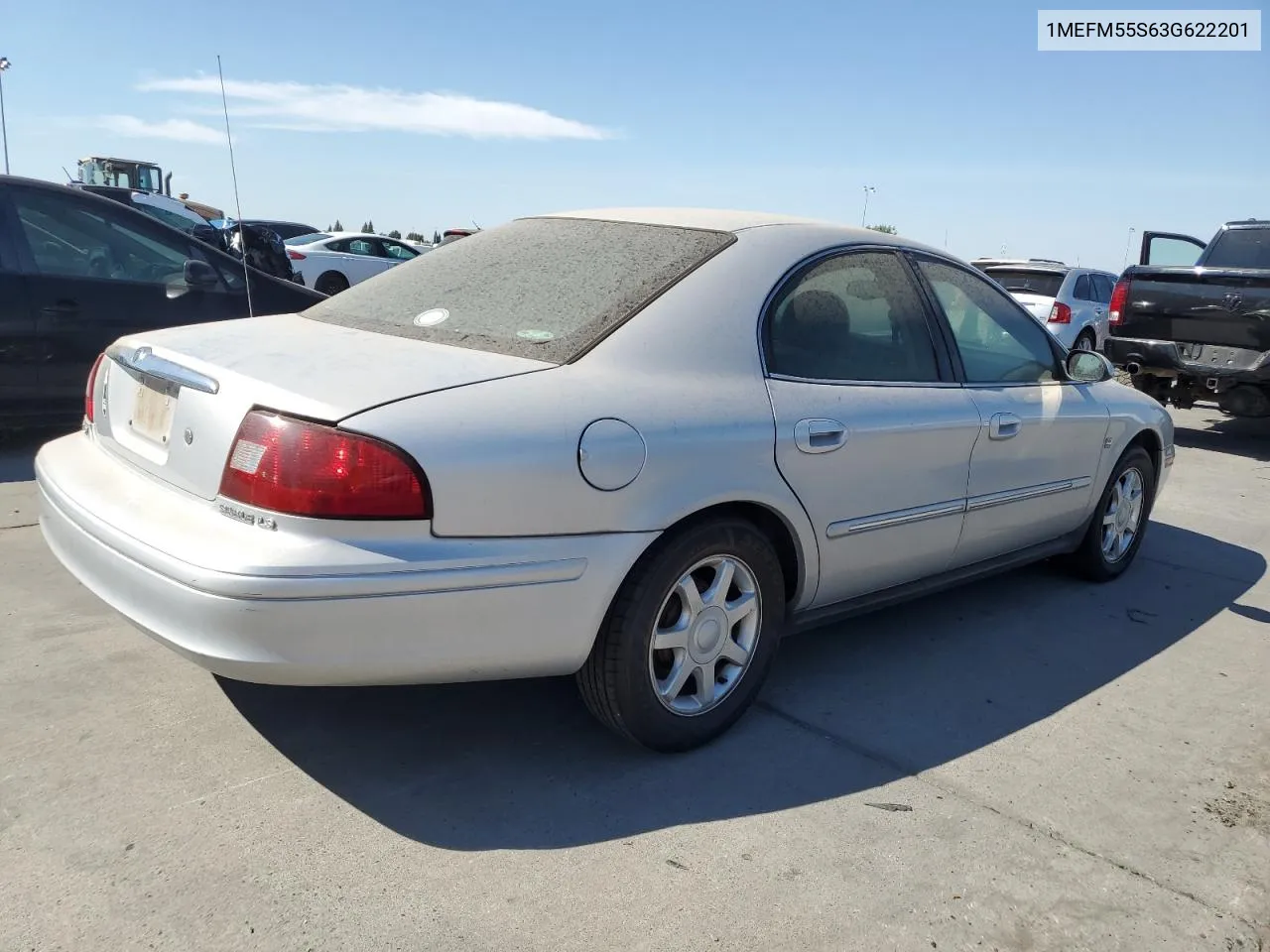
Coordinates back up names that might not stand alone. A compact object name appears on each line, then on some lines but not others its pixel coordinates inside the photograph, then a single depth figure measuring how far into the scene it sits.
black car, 5.82
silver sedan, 2.35
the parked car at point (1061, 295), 12.51
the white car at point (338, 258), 19.94
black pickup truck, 8.17
